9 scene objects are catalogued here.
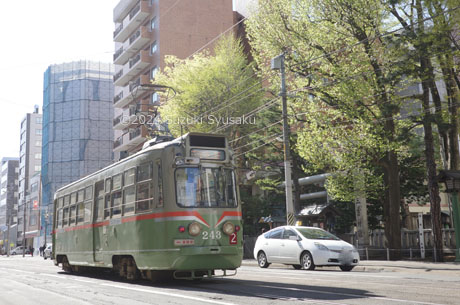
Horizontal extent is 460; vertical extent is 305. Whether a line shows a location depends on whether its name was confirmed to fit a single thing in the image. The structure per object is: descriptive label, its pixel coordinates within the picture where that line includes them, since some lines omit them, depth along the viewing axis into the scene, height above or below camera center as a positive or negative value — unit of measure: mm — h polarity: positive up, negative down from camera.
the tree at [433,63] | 20109 +6536
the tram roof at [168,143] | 12766 +2204
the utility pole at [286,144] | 23875 +3947
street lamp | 20797 +1456
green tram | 12109 +570
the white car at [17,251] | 91938 -1946
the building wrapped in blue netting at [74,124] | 93000 +19800
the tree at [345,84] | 22266 +6209
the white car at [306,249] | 17578 -532
